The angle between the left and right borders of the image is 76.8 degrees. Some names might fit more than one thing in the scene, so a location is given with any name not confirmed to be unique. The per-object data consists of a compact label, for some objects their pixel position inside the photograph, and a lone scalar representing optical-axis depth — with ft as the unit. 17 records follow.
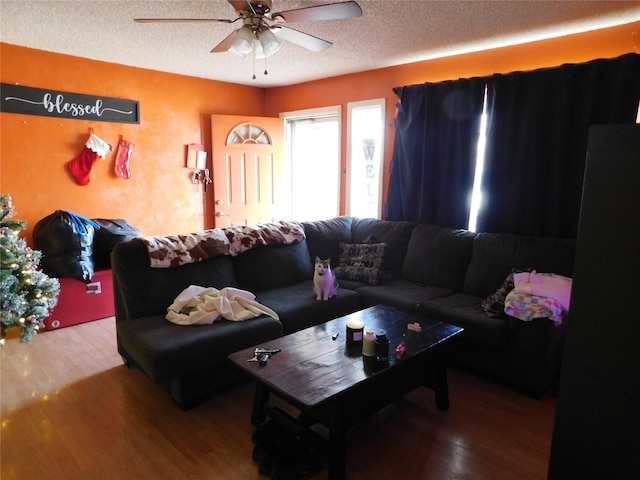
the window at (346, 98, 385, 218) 14.05
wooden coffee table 5.78
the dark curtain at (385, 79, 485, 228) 11.30
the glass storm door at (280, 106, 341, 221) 17.11
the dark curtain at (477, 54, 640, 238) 8.94
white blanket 8.24
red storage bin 11.36
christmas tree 8.05
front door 15.56
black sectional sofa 7.70
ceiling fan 6.75
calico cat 9.92
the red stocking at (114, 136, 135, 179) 13.39
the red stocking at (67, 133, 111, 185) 12.53
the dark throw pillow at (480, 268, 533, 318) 8.74
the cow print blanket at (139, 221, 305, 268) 9.07
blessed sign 11.32
